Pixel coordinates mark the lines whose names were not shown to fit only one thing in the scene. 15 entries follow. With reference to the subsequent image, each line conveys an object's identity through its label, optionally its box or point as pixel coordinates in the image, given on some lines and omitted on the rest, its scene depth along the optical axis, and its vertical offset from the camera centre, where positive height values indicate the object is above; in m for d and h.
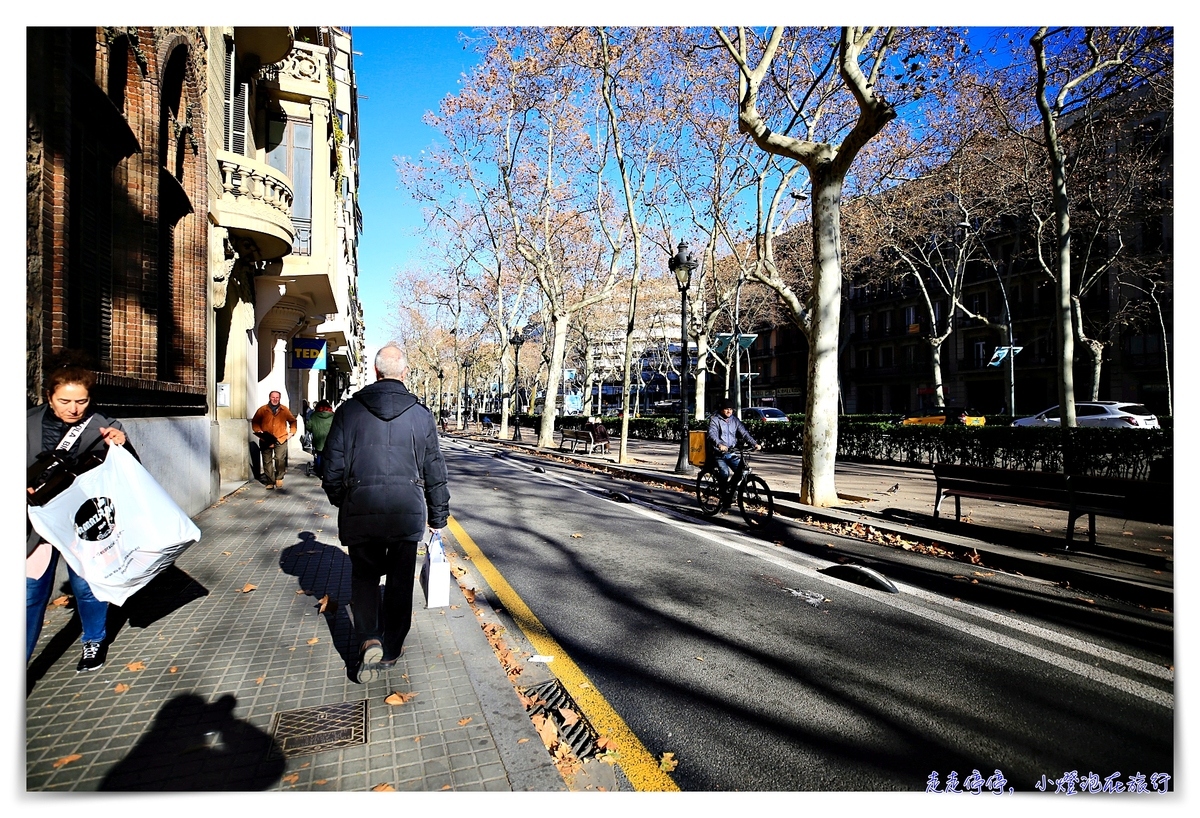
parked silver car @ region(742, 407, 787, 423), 35.70 +0.04
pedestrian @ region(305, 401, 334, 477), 10.78 -0.16
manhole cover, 2.63 -1.40
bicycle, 8.22 -1.11
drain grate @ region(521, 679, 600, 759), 2.76 -1.45
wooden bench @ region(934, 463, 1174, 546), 5.93 -0.85
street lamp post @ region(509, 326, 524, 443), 29.53 +2.96
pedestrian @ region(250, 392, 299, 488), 10.95 -0.30
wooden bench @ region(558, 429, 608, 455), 20.78 -0.83
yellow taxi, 24.81 -0.23
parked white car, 20.88 -0.05
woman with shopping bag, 3.03 -0.16
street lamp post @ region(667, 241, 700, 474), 14.83 +2.26
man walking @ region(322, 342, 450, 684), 3.22 -0.42
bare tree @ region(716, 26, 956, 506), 9.04 +3.46
